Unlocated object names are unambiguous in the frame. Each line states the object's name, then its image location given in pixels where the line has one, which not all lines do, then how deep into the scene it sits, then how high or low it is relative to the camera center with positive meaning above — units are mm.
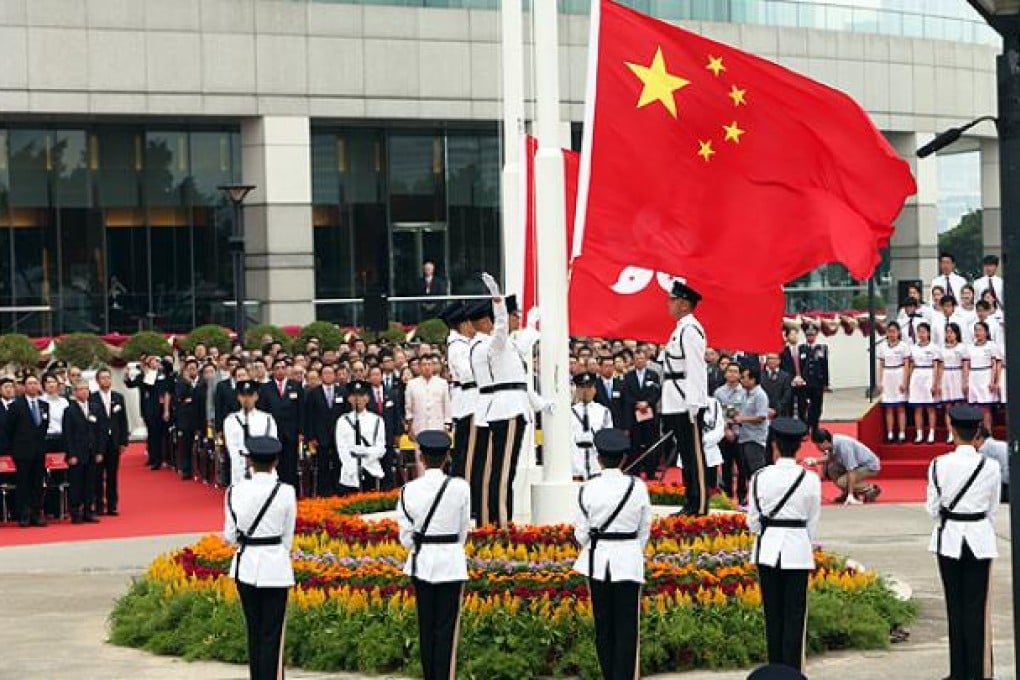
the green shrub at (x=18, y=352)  35469 -554
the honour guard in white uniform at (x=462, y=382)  17266 -592
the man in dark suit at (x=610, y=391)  27047 -1067
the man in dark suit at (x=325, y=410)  25422 -1181
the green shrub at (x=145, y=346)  36062 -505
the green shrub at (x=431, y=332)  39219 -369
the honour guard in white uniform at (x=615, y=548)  12906 -1500
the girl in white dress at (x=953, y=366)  27516 -828
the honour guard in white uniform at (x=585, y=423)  23812 -1323
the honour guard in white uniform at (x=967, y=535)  13453 -1513
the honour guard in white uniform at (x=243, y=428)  23438 -1280
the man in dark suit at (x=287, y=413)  25438 -1206
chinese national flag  16453 +1200
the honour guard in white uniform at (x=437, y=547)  12820 -1473
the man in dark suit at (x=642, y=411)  27125 -1339
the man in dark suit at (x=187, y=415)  29391 -1402
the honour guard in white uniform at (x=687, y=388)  16422 -657
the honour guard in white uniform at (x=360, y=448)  24391 -1596
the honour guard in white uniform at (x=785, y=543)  13266 -1524
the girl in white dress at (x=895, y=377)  28250 -987
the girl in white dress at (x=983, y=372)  27234 -908
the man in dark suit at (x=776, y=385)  28000 -1071
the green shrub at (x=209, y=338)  36656 -383
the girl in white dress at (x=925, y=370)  27875 -887
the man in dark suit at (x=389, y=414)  25156 -1255
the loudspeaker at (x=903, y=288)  34541 +308
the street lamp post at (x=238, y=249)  32969 +1084
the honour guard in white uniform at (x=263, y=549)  12719 -1453
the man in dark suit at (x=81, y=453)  24562 -1606
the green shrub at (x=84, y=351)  35875 -568
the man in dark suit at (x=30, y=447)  24109 -1497
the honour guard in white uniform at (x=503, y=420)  16750 -900
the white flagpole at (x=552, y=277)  16781 +280
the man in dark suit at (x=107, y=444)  25188 -1554
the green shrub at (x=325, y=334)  37500 -365
